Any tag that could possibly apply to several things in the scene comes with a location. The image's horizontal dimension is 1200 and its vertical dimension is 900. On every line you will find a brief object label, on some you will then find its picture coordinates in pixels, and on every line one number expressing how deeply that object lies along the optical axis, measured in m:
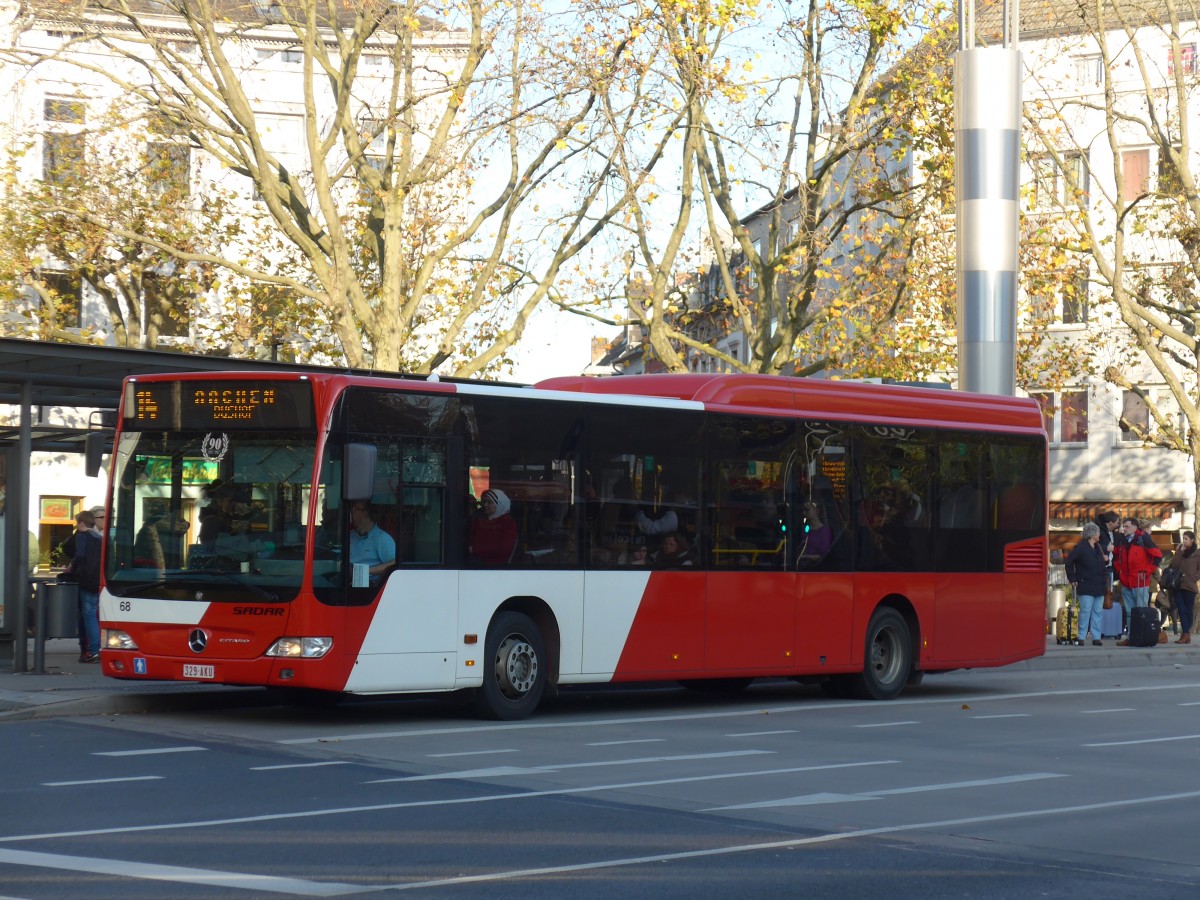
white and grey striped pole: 25.34
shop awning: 54.06
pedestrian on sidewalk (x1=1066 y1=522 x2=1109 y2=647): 27.75
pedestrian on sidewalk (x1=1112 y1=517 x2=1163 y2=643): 29.05
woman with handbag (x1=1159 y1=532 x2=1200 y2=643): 30.06
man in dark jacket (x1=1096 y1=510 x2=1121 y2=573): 29.98
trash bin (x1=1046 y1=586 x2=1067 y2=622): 31.36
